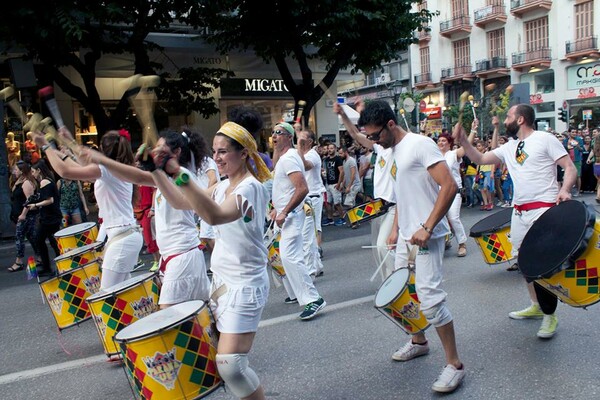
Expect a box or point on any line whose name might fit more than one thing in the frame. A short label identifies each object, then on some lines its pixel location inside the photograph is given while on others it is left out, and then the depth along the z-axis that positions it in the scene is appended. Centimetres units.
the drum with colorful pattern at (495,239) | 634
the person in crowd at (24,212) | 930
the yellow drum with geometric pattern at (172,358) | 293
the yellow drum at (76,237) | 653
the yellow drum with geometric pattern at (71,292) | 494
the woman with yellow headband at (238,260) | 301
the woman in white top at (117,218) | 477
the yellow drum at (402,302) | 411
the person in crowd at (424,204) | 387
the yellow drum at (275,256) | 642
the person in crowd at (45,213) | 913
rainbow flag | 610
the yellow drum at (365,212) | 767
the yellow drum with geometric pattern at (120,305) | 423
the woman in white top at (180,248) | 402
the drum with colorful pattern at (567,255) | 382
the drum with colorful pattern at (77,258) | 546
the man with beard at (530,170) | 500
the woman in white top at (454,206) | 855
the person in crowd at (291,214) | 580
